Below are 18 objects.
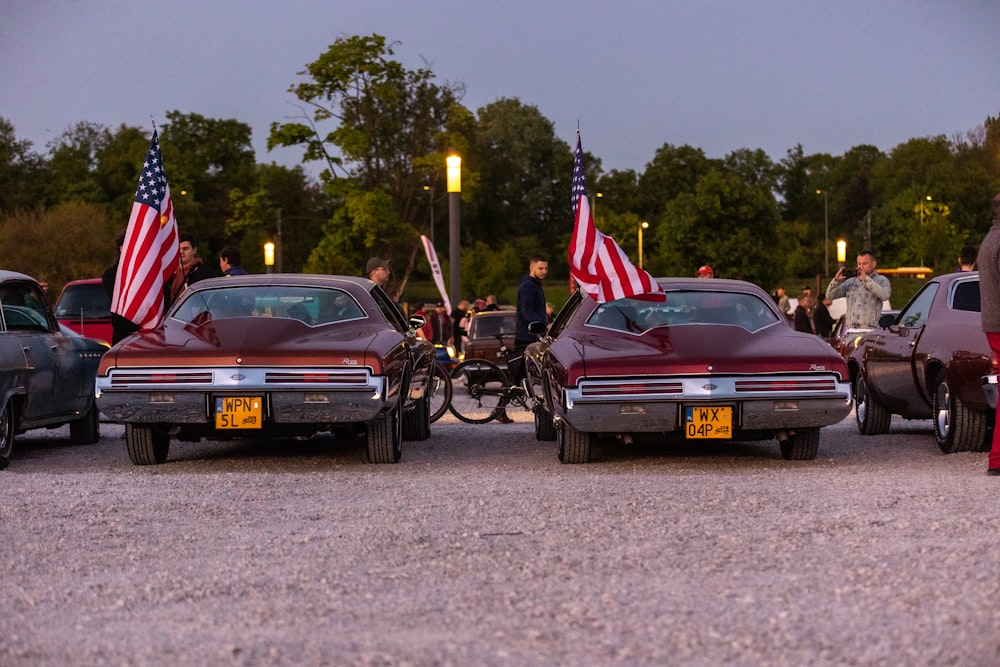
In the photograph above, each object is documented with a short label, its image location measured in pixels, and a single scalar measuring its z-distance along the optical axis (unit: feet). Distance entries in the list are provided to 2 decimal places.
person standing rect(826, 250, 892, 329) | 54.54
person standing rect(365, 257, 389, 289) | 52.80
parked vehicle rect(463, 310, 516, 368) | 80.79
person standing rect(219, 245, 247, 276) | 48.16
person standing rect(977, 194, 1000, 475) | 31.65
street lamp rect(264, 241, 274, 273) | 159.02
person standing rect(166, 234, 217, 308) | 46.93
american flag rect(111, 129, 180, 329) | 44.86
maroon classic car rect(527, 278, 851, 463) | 33.65
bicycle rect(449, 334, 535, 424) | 55.31
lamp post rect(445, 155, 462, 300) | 85.40
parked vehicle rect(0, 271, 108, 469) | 37.99
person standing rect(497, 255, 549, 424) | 49.57
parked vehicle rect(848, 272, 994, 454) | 35.96
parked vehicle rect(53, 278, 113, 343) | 73.46
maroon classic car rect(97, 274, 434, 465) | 33.94
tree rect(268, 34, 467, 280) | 170.91
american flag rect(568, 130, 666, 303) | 38.52
